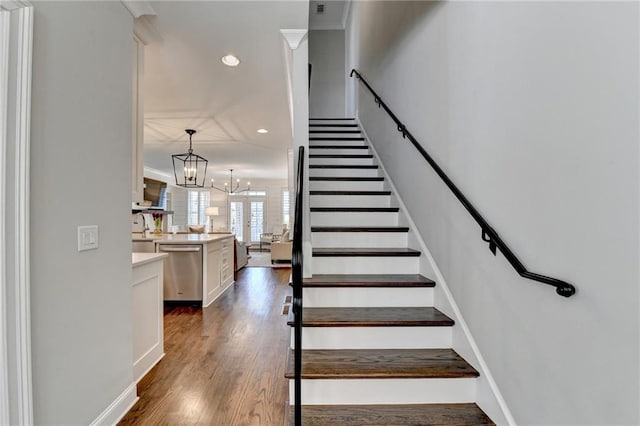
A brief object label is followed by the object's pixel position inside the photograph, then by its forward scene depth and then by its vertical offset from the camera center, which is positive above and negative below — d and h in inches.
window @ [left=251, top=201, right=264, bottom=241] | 488.7 -9.9
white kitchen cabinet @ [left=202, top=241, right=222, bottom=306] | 176.6 -33.9
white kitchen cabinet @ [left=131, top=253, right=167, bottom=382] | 92.0 -29.4
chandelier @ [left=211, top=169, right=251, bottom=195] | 468.1 +34.1
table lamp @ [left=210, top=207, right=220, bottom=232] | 386.6 +1.5
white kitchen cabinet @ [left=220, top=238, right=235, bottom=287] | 210.0 -33.5
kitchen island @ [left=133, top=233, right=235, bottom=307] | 175.0 -30.2
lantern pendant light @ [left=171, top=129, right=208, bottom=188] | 200.1 +44.1
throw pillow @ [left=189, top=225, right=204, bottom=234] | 300.4 -15.8
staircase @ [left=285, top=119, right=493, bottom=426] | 66.7 -30.6
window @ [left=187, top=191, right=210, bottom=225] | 471.5 +9.0
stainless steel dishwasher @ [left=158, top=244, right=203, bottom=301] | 175.0 -31.7
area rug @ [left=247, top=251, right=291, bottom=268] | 311.3 -50.5
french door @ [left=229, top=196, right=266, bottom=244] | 487.2 -6.9
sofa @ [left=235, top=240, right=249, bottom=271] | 283.9 -38.7
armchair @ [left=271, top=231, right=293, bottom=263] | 311.1 -37.4
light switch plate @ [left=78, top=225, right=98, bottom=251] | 63.3 -4.8
